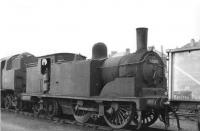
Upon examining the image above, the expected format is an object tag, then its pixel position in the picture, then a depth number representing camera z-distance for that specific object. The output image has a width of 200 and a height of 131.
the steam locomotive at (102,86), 10.65
